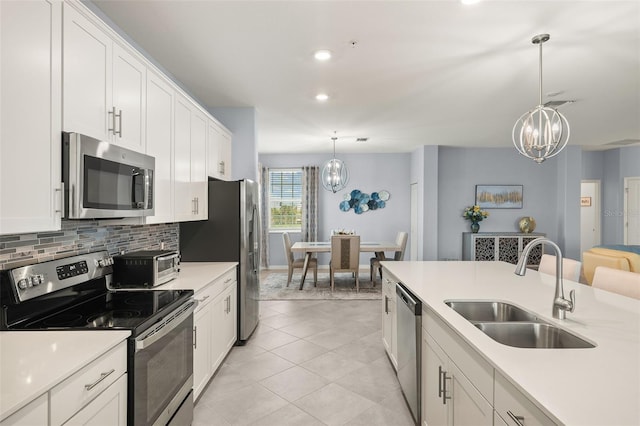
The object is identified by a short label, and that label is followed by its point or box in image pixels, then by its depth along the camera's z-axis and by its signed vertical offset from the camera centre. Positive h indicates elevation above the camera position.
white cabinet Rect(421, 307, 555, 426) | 1.09 -0.68
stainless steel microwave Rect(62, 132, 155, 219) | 1.52 +0.17
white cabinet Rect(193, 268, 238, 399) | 2.45 -0.92
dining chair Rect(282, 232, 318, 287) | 6.12 -0.88
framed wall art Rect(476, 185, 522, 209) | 7.49 +0.37
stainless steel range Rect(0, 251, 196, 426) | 1.54 -0.51
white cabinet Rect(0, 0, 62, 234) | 1.22 +0.36
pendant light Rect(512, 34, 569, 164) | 2.56 +0.60
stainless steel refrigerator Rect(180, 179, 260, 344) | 3.47 -0.21
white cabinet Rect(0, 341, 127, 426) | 1.06 -0.64
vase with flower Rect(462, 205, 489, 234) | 7.29 -0.04
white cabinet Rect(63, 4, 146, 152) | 1.55 +0.65
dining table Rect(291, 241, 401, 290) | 6.02 -0.61
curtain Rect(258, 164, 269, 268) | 7.88 -0.01
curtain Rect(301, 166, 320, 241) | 7.83 +0.17
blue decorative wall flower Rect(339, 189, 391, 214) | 7.96 +0.25
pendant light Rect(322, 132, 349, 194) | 6.48 +0.79
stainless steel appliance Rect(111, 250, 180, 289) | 2.31 -0.39
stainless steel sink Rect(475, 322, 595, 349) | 1.56 -0.56
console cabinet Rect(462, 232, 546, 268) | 6.94 -0.67
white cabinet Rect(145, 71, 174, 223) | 2.31 +0.50
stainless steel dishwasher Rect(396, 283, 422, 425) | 2.12 -0.87
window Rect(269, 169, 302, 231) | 8.07 +0.33
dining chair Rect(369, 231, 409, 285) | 6.22 -0.77
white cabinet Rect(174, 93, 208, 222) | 2.78 +0.44
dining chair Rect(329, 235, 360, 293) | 5.82 -0.69
